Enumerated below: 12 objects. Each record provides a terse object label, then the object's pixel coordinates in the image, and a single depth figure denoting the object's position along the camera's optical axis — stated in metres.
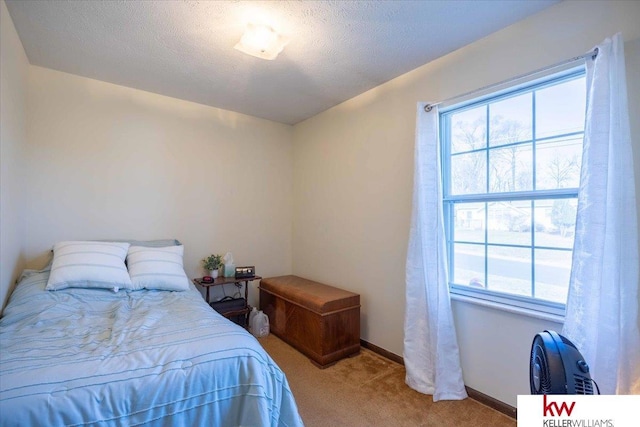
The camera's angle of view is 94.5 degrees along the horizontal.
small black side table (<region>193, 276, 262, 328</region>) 2.96
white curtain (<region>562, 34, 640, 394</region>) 1.38
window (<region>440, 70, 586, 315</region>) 1.73
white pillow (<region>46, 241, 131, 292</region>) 2.10
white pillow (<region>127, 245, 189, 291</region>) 2.34
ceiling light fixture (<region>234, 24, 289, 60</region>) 1.85
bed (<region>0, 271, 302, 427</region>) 1.06
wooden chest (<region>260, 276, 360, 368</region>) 2.54
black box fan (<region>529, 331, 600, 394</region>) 1.03
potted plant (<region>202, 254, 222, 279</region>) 3.14
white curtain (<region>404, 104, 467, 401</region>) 2.06
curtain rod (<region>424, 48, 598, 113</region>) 1.53
